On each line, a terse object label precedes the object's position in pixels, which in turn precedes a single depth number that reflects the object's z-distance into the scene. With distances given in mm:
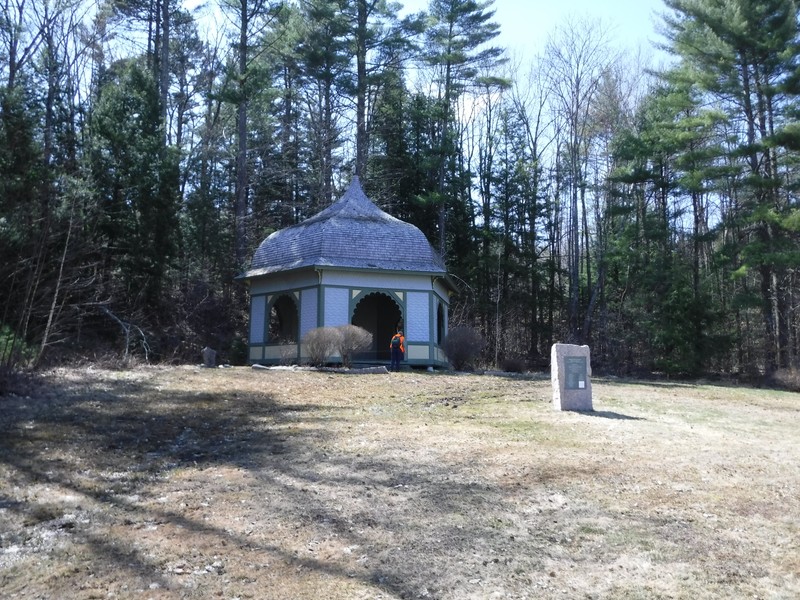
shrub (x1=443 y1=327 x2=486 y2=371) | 21438
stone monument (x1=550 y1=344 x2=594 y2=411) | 10938
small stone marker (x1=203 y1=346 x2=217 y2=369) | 18234
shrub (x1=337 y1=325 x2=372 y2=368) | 18734
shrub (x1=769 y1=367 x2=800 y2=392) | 20867
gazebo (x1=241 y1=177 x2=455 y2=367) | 21422
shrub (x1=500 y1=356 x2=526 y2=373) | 23206
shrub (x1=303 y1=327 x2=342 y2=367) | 18625
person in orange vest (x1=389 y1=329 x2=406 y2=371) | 20234
